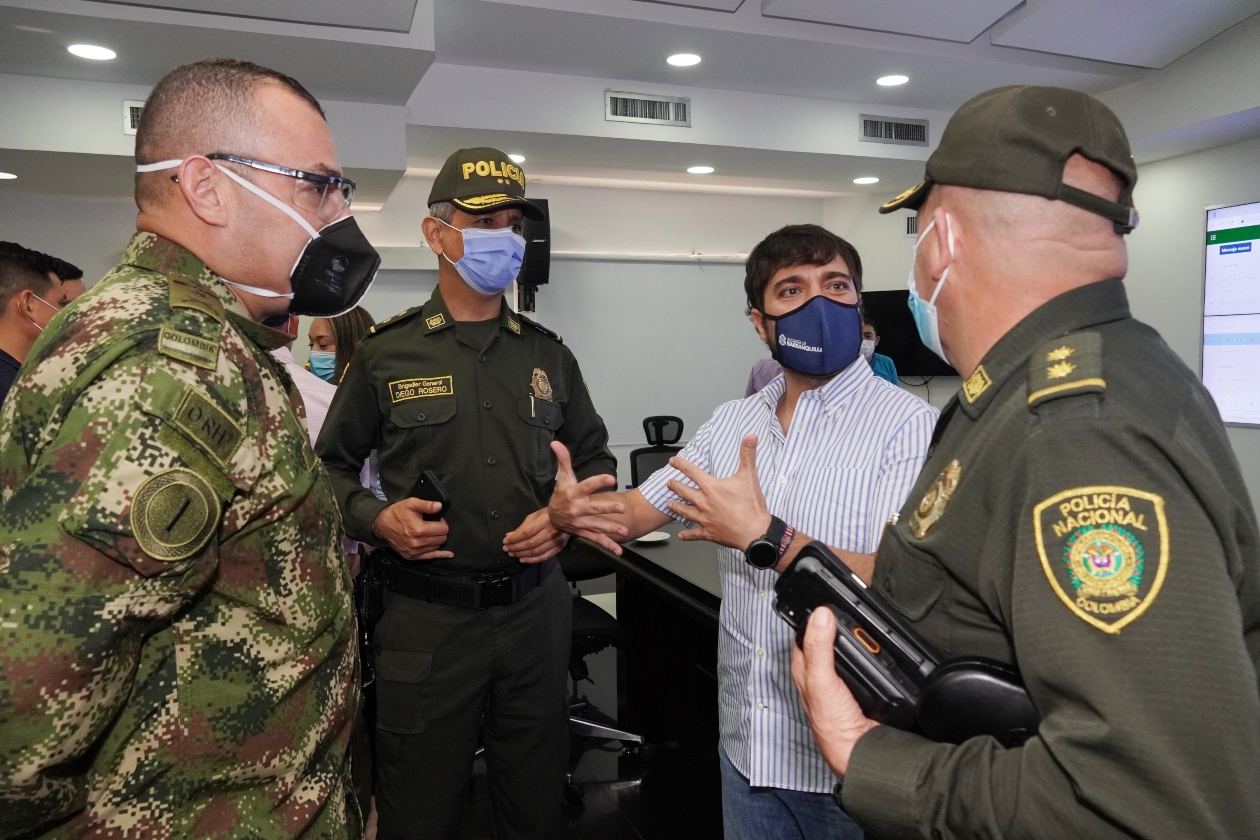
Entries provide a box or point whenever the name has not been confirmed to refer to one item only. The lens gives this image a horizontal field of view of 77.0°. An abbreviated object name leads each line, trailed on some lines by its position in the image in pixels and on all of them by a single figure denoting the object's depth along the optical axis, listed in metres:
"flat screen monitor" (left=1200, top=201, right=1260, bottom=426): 4.59
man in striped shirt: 1.37
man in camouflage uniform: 0.79
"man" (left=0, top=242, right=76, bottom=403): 2.97
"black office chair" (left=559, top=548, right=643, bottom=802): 3.15
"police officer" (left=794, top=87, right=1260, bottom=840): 0.59
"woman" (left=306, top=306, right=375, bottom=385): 3.13
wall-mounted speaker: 5.84
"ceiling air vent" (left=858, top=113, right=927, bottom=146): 5.46
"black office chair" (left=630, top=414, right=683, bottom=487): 4.33
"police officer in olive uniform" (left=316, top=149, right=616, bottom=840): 1.86
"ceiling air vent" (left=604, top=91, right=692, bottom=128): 4.87
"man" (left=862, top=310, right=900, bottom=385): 4.77
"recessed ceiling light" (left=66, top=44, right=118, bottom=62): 3.58
